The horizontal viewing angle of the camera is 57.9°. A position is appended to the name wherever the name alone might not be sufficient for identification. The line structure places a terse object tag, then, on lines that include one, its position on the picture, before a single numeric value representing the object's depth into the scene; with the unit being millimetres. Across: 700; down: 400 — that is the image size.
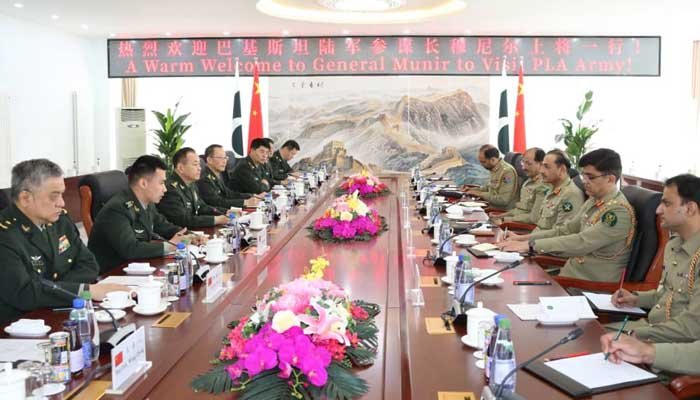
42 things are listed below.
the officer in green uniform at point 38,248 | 2158
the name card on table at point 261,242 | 3073
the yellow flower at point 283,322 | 1396
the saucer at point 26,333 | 1831
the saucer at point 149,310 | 2043
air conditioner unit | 9016
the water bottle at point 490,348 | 1529
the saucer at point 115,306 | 2103
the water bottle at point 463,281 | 2201
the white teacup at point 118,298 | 2107
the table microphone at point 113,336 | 1659
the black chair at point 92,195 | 3719
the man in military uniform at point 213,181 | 5273
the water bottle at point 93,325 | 1662
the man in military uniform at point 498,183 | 5965
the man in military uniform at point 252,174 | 6281
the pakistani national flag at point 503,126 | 8555
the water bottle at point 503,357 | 1465
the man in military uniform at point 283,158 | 7957
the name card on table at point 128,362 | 1459
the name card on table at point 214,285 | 2225
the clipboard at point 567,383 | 1498
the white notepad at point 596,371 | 1567
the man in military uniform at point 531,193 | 4875
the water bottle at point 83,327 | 1605
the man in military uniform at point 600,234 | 3055
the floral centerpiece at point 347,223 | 3412
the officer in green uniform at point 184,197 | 4078
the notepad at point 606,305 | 2553
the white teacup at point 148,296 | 2047
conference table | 1535
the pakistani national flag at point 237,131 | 8727
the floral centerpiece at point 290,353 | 1384
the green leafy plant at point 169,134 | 8711
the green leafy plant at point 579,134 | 8336
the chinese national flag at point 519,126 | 8492
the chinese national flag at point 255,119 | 8711
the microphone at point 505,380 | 1287
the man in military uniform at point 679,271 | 2163
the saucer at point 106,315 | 1959
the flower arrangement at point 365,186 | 5520
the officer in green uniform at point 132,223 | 2965
